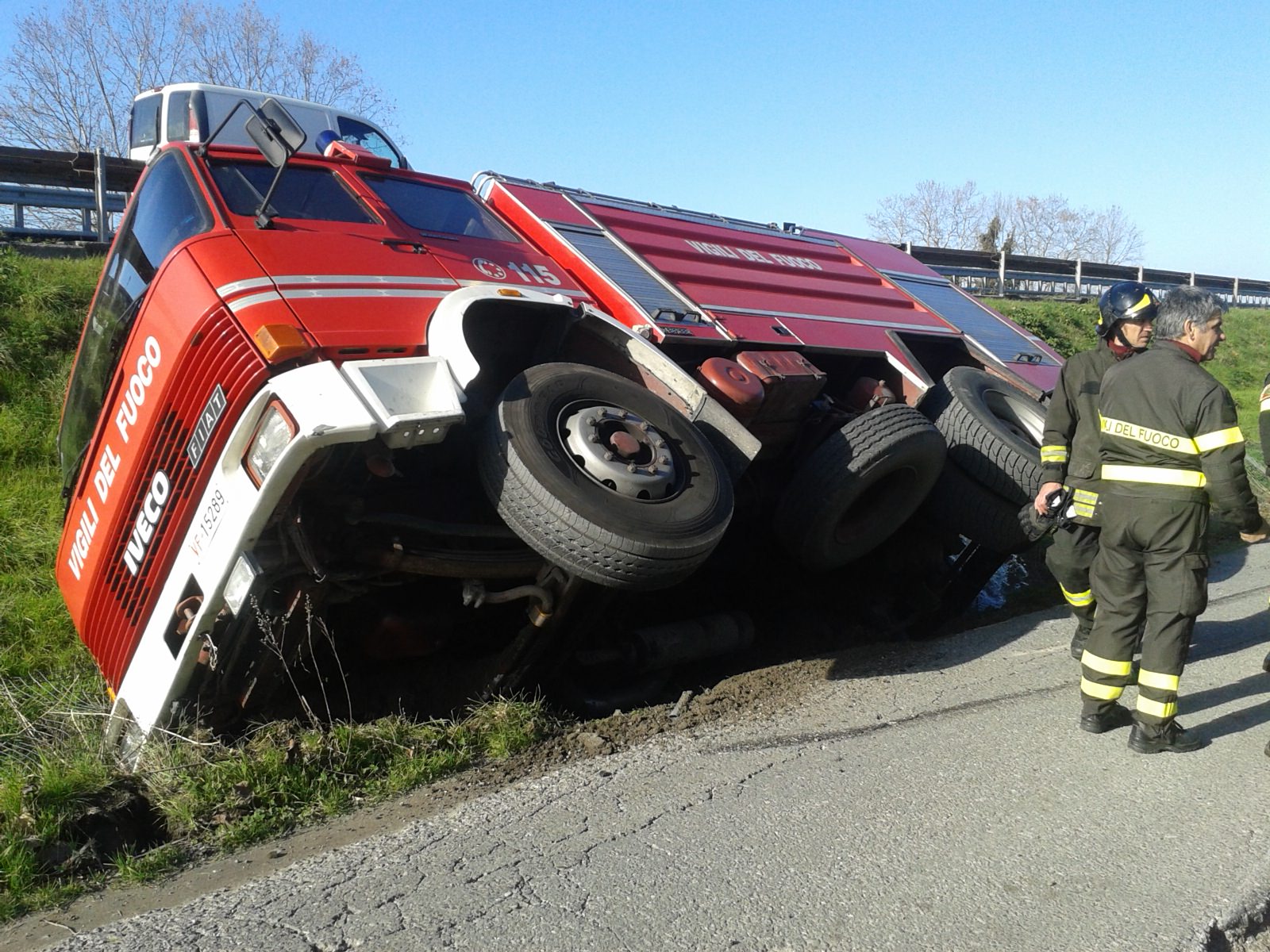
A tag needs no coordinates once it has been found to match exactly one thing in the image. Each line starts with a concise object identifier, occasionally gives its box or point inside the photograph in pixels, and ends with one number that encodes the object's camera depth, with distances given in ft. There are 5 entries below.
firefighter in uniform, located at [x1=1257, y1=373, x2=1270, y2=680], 12.69
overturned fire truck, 10.75
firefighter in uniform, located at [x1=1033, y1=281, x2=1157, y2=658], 14.23
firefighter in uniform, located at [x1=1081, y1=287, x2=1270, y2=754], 11.28
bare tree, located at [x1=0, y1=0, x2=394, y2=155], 89.15
